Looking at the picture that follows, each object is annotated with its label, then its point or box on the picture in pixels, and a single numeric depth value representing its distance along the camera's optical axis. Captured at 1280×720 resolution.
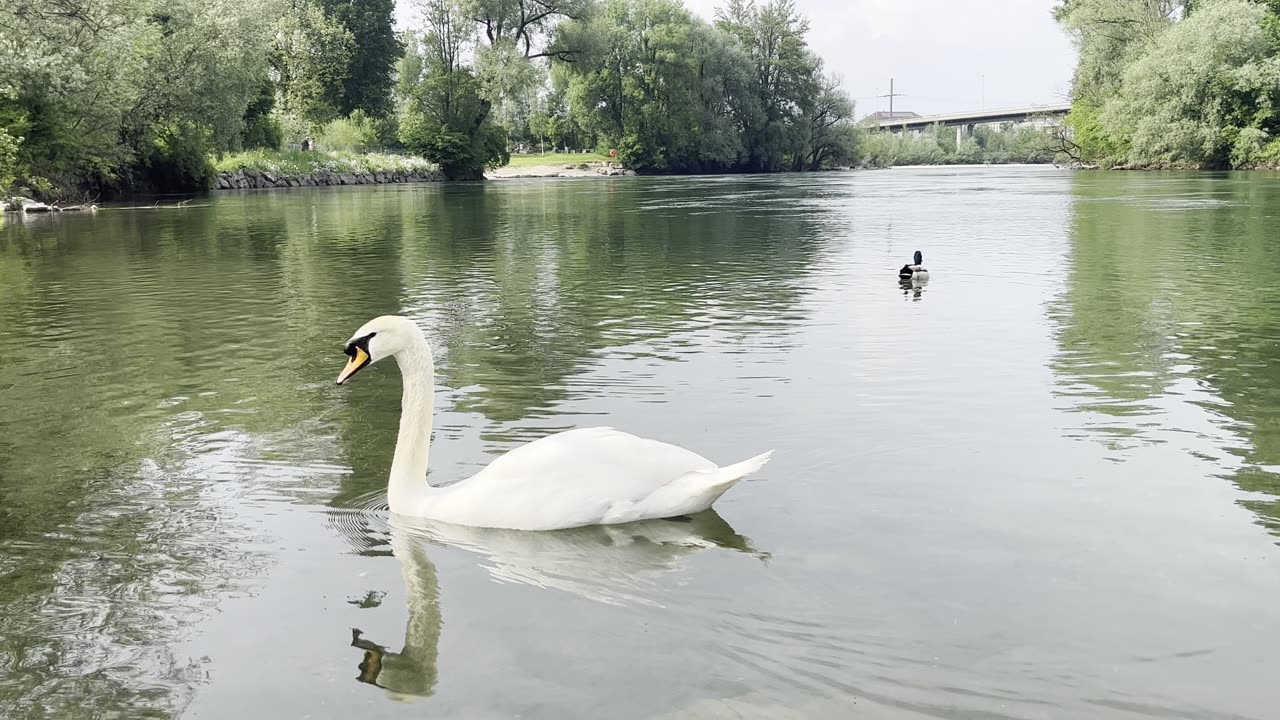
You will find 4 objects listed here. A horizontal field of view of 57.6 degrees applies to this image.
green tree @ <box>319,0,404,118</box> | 83.12
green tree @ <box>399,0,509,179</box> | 74.06
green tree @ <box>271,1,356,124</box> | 74.94
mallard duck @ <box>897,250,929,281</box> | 15.80
